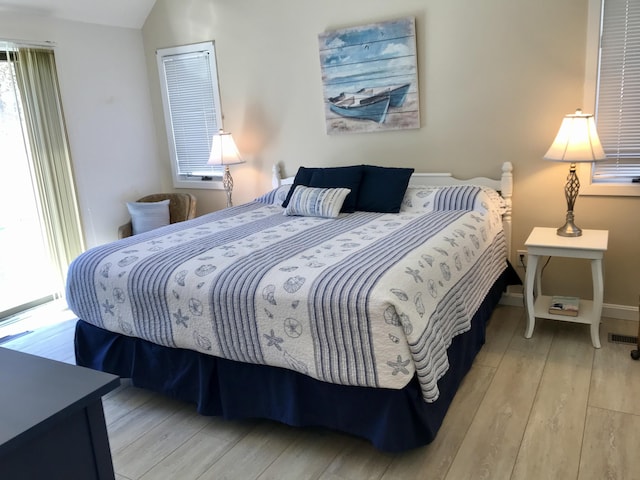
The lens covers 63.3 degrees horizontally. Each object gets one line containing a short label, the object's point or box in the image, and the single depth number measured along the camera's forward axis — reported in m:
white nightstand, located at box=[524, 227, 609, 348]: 2.79
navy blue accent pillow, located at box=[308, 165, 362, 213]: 3.48
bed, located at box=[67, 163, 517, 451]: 1.95
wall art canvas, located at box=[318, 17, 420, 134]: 3.53
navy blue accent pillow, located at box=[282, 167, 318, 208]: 3.74
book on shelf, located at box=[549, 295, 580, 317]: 2.96
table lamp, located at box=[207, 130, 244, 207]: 4.14
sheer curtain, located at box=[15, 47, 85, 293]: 3.81
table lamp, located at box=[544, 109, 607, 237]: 2.80
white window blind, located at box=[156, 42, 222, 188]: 4.44
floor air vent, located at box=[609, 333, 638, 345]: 2.89
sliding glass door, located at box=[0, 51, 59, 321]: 3.77
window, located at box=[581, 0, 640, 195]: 2.92
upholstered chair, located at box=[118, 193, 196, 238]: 4.51
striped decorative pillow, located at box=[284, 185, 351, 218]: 3.37
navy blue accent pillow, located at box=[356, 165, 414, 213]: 3.39
